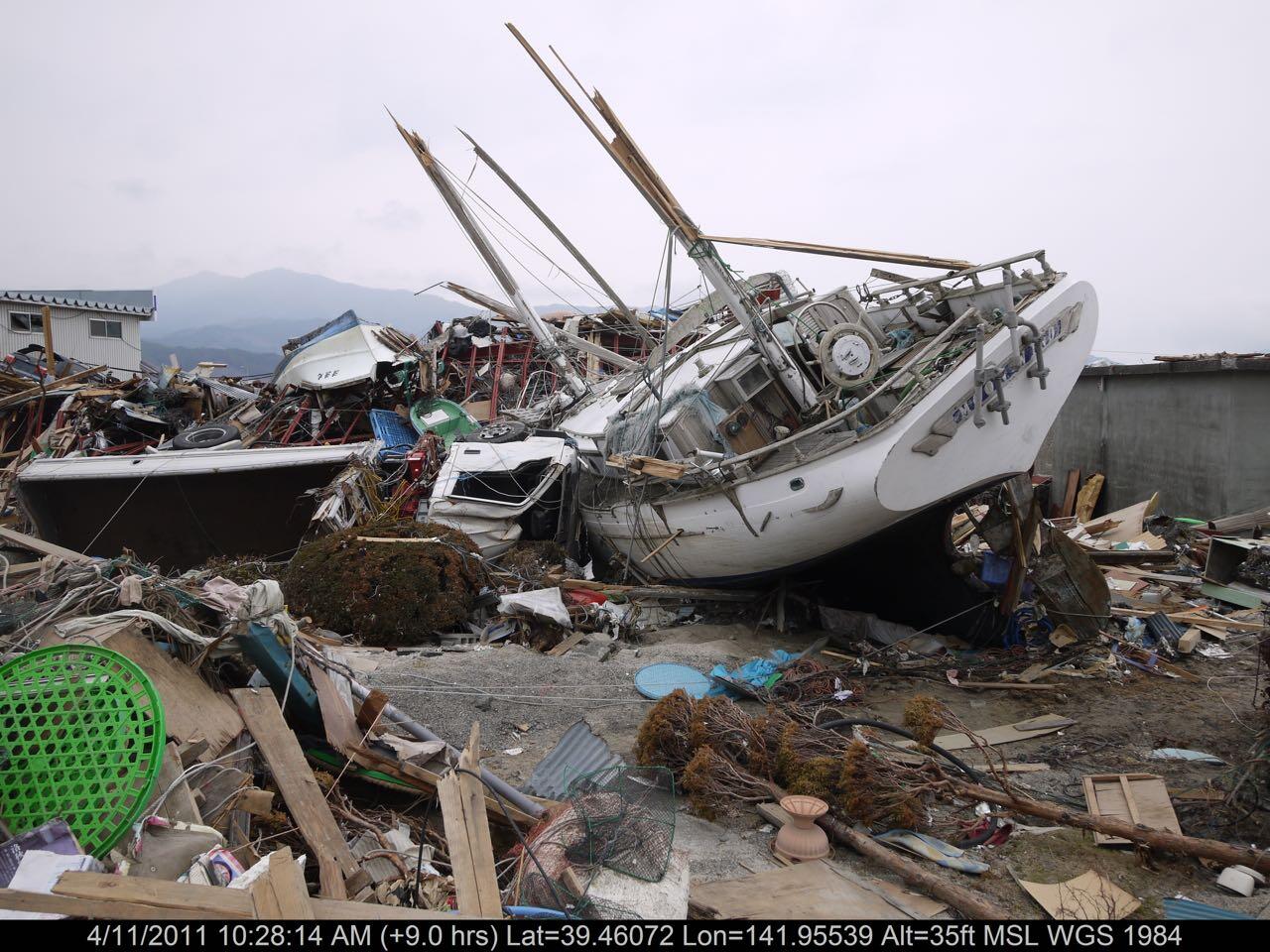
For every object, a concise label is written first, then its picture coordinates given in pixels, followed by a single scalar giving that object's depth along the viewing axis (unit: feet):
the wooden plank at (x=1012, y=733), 17.80
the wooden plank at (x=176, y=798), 9.73
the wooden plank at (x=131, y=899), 7.30
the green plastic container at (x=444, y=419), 44.98
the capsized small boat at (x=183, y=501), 33.35
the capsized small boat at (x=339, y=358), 50.16
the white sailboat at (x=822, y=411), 22.07
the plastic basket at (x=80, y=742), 9.07
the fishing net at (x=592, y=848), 10.17
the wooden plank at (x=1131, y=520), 38.34
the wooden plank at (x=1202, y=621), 26.07
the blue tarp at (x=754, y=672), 21.57
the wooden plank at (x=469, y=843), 9.34
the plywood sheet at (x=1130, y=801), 13.85
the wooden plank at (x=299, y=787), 10.00
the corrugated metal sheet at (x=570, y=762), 15.14
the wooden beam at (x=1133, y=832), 12.10
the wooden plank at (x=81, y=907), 7.22
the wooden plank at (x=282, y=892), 7.84
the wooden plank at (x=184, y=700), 11.09
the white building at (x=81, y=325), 78.18
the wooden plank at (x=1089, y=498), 46.93
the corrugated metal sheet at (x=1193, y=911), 11.05
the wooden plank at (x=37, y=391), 52.95
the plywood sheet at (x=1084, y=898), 11.52
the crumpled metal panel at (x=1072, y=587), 24.54
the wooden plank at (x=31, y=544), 25.94
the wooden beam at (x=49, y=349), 60.70
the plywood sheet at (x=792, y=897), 11.02
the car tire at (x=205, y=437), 41.73
